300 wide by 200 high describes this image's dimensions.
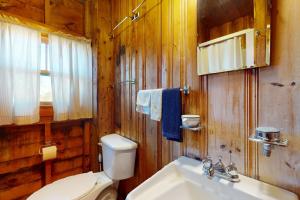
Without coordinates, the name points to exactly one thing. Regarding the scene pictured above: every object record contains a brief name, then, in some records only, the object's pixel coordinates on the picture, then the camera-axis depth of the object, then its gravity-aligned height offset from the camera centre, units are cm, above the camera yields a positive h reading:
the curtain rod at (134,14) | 154 +80
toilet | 138 -74
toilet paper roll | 172 -54
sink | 70 -43
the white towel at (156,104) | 123 -4
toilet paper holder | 175 -47
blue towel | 111 -10
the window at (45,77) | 178 +22
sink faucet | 81 -35
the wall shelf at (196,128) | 100 -17
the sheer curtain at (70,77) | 179 +23
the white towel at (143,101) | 135 -2
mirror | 74 +31
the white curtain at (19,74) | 151 +23
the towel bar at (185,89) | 111 +5
